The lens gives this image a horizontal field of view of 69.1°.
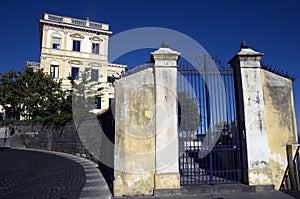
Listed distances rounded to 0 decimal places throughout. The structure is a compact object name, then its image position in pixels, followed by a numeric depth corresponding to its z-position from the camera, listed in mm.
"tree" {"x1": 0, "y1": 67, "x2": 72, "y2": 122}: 17609
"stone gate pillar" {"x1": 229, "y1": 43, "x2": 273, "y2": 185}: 5320
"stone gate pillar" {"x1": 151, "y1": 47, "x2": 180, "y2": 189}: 5023
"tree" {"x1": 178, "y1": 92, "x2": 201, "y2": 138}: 5445
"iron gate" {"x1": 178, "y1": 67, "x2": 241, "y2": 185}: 5438
